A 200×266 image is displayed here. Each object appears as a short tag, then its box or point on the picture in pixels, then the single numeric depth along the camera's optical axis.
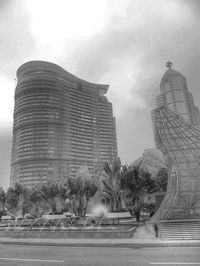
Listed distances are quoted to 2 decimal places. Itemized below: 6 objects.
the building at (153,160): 85.94
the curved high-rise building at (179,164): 32.44
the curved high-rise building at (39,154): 185.12
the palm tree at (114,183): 38.47
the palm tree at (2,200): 61.29
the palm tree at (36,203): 60.31
